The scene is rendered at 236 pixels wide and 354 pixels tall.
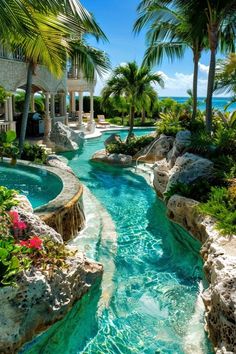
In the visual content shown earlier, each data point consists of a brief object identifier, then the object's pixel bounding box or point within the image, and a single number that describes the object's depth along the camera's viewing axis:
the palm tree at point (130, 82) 18.78
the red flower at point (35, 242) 5.12
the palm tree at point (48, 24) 6.29
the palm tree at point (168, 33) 14.89
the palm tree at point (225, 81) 16.52
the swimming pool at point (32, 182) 9.59
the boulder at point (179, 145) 12.68
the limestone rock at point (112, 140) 19.34
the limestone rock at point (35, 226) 5.71
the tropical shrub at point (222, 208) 6.79
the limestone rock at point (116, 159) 17.23
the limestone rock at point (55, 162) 13.92
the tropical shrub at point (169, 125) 16.64
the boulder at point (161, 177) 11.86
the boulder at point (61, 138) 20.80
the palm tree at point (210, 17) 12.30
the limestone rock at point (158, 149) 16.34
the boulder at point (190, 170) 9.84
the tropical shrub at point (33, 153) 14.66
